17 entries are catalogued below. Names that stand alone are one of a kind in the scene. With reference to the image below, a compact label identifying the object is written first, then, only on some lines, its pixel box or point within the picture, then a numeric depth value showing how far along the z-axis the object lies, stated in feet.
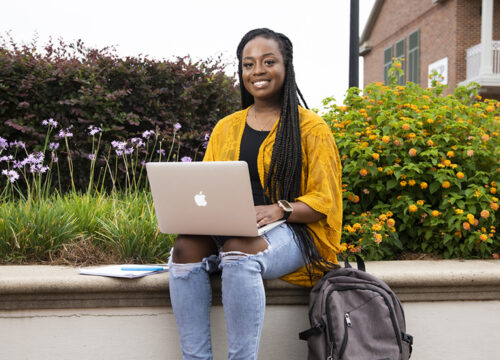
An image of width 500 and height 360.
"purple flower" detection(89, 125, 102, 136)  12.12
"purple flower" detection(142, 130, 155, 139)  12.74
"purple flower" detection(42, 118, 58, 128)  12.51
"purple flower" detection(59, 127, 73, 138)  12.56
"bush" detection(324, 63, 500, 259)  9.78
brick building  42.32
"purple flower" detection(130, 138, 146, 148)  12.78
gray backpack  6.87
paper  7.69
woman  6.76
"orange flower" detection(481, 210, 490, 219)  9.48
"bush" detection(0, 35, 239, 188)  13.94
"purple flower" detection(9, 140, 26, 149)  12.76
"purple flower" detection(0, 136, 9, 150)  12.44
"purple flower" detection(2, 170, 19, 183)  10.75
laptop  6.29
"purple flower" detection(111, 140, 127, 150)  12.19
